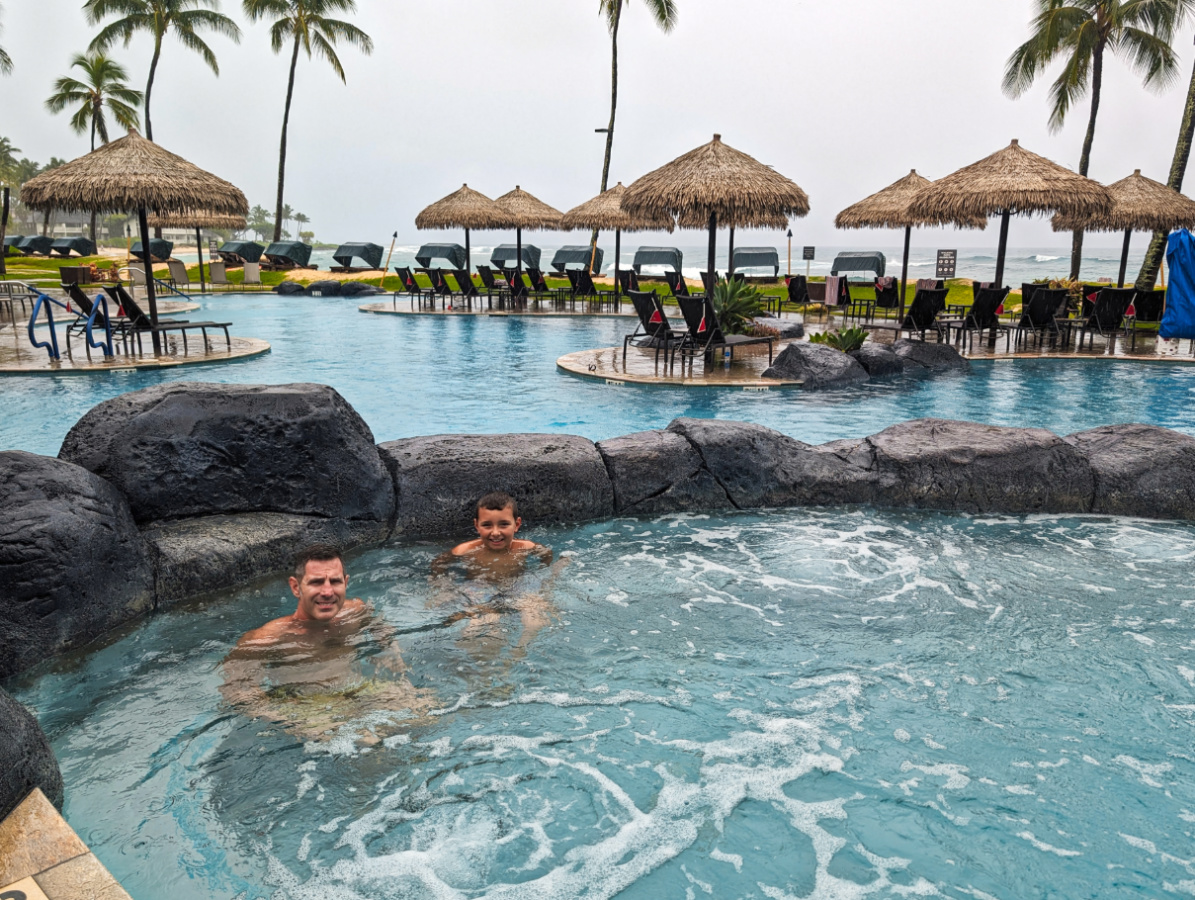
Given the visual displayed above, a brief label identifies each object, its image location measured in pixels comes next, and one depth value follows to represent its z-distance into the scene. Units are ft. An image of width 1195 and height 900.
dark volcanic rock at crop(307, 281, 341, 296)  81.97
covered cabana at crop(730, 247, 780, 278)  93.36
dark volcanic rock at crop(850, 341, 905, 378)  36.94
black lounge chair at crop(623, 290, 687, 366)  37.24
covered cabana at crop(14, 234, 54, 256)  130.31
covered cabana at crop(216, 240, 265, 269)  107.96
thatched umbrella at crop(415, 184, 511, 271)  72.49
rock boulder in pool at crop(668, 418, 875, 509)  19.08
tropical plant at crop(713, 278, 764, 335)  41.55
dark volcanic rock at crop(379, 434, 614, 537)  17.22
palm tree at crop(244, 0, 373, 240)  107.04
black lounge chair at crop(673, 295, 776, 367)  36.40
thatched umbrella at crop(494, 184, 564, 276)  72.69
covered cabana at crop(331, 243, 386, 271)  109.91
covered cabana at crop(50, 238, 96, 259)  126.93
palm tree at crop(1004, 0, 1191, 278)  72.08
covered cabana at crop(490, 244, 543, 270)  98.04
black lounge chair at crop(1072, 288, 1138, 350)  44.14
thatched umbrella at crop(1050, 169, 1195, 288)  54.49
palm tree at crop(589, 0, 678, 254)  97.60
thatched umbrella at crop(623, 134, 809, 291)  46.62
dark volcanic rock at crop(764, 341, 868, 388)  34.14
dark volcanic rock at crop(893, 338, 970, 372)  38.11
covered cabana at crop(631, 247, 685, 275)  101.94
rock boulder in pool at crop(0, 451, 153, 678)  11.65
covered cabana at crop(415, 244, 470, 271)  109.91
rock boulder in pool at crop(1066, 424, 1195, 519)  18.79
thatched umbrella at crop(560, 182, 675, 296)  67.87
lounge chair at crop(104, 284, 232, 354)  37.27
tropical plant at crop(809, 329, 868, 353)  38.06
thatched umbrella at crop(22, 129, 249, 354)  41.29
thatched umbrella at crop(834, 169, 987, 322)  59.36
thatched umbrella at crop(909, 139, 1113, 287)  44.91
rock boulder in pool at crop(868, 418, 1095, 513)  19.15
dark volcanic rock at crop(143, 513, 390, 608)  13.94
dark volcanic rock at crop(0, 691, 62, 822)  8.21
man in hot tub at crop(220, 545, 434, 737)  11.35
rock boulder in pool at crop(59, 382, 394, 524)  14.92
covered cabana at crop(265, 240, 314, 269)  103.04
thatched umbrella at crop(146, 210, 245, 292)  74.64
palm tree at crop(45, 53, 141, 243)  135.03
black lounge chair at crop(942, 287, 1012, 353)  42.86
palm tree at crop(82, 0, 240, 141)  111.55
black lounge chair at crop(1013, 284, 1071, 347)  43.27
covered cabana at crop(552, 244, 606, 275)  103.28
